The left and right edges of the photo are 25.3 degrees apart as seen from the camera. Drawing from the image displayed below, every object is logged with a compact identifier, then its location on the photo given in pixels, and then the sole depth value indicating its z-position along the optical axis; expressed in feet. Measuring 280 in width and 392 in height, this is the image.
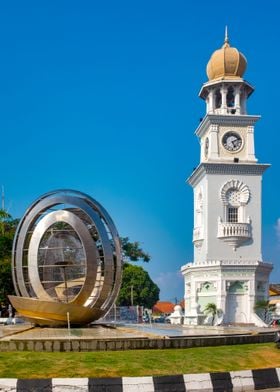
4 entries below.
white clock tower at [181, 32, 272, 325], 170.81
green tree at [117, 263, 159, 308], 239.91
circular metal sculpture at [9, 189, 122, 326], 54.90
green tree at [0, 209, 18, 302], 131.23
